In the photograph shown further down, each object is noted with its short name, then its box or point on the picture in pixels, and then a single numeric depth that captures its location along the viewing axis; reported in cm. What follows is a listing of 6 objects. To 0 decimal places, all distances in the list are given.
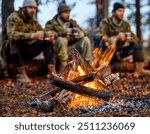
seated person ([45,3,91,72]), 454
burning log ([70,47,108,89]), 306
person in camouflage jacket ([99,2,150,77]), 481
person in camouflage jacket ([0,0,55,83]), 437
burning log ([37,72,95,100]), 292
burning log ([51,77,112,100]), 289
